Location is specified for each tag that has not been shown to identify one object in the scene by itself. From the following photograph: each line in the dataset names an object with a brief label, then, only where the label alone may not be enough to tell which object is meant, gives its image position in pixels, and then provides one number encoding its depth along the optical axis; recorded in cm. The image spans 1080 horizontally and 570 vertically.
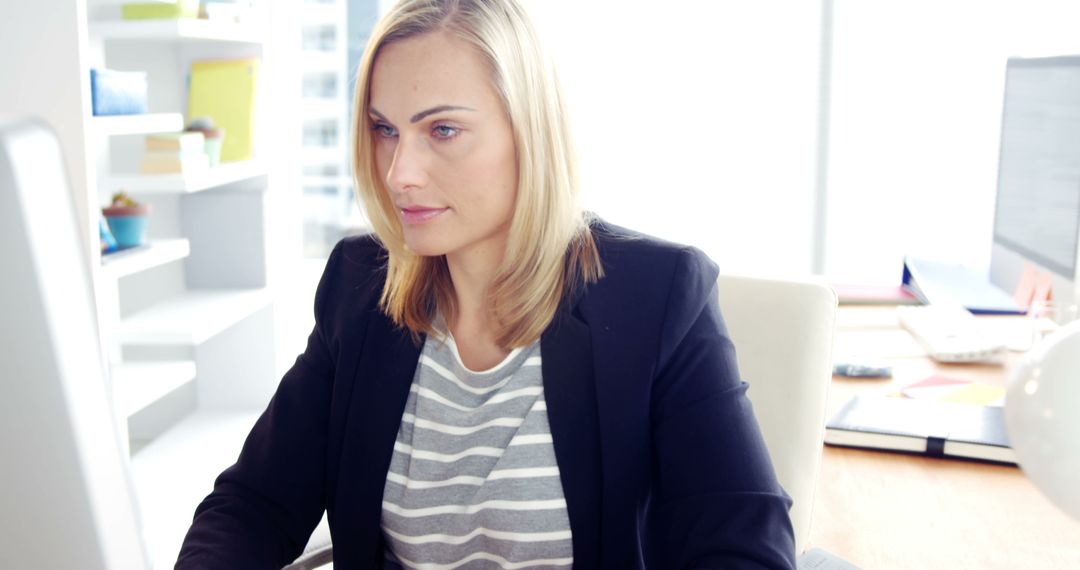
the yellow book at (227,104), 261
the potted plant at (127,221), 215
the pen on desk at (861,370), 186
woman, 117
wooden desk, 121
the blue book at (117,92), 189
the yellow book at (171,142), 226
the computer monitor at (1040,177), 199
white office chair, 133
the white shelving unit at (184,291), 220
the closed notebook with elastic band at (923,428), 148
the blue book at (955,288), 233
